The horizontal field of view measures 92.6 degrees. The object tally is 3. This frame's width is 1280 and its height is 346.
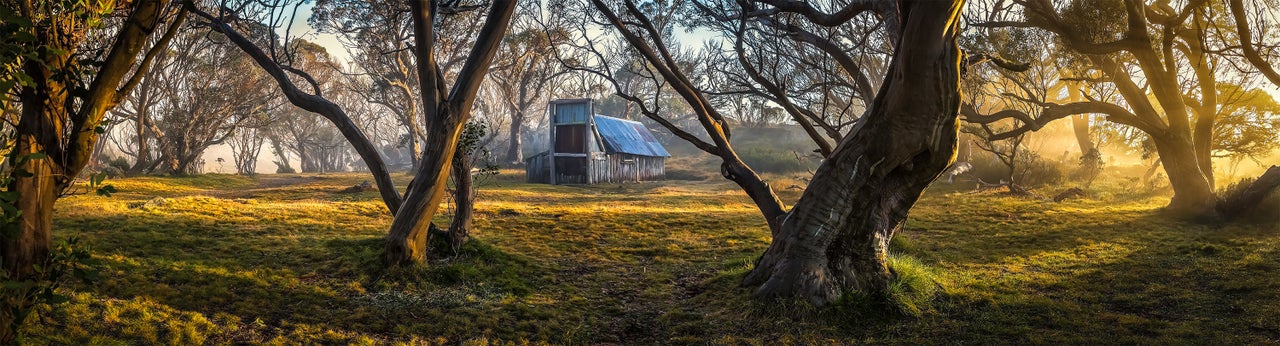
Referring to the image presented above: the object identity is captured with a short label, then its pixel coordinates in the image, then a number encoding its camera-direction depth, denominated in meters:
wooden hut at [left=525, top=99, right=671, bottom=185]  28.52
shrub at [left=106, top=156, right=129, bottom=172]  24.12
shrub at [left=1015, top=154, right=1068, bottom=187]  21.78
